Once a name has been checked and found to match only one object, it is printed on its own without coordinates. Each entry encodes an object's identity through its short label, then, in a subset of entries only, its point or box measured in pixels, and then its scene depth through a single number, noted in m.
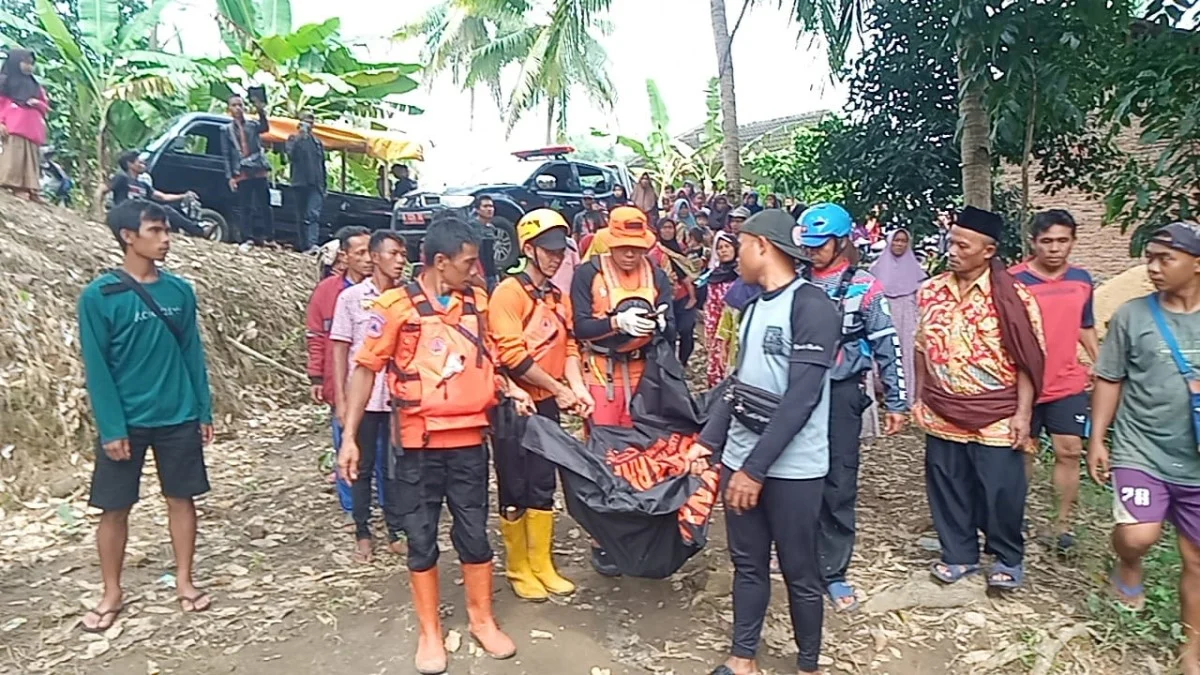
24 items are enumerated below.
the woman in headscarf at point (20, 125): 9.39
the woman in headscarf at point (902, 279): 7.55
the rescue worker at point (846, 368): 4.11
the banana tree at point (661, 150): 24.25
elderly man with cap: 4.04
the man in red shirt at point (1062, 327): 4.52
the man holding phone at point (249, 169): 11.02
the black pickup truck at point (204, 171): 11.02
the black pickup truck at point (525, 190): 12.18
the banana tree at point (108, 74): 11.91
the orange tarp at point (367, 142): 14.25
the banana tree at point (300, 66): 14.06
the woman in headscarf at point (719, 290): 6.01
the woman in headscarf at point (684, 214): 12.14
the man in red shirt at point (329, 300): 4.99
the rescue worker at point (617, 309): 4.18
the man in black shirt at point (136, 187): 9.58
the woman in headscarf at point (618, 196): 13.39
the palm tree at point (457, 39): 24.42
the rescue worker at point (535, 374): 4.09
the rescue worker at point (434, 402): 3.51
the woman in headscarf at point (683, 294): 7.05
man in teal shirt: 3.93
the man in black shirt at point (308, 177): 11.19
